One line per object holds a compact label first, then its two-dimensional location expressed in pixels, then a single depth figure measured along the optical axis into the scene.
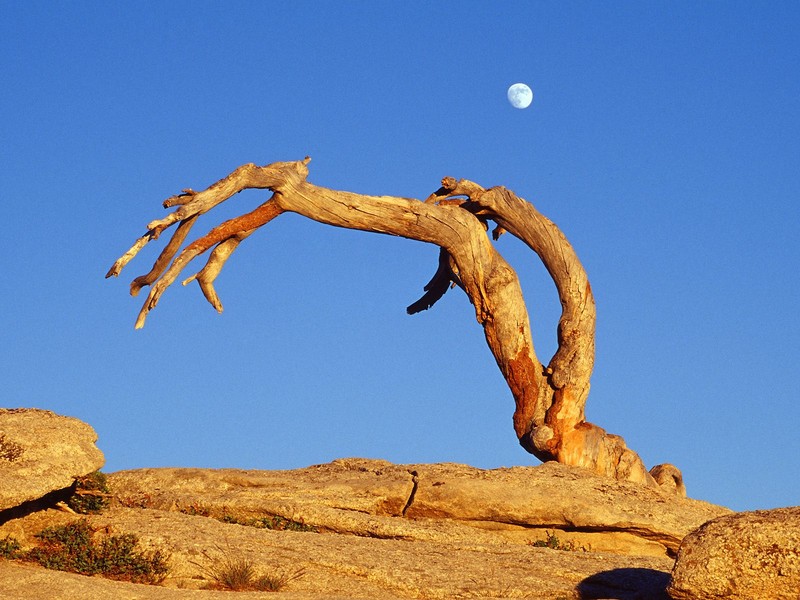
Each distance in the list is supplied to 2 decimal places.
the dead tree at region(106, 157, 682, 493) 23.84
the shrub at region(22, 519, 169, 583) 14.72
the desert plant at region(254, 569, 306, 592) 14.17
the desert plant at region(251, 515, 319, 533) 17.94
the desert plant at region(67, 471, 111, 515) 16.53
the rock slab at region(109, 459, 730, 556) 18.58
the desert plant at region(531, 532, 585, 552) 18.95
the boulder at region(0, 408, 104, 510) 14.85
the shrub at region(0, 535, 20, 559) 15.05
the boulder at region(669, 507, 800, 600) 12.42
